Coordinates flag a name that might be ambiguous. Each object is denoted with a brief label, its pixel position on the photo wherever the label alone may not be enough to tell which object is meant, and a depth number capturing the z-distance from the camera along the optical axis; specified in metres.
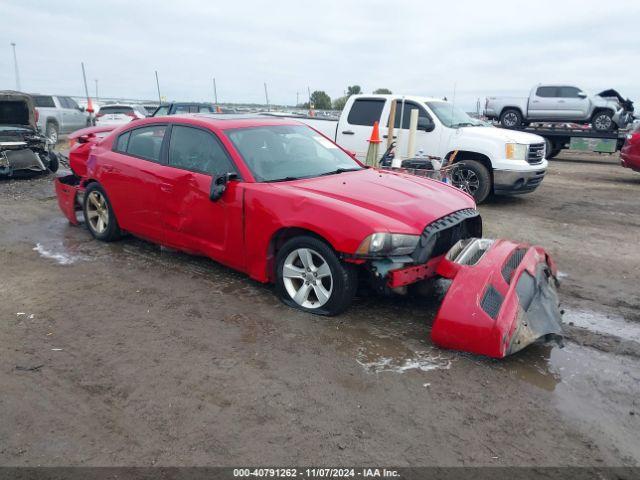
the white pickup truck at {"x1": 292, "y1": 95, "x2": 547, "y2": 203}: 8.89
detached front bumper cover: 3.44
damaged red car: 3.63
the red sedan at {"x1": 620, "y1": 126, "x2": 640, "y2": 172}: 11.72
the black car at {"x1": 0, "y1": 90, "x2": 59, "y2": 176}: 10.79
